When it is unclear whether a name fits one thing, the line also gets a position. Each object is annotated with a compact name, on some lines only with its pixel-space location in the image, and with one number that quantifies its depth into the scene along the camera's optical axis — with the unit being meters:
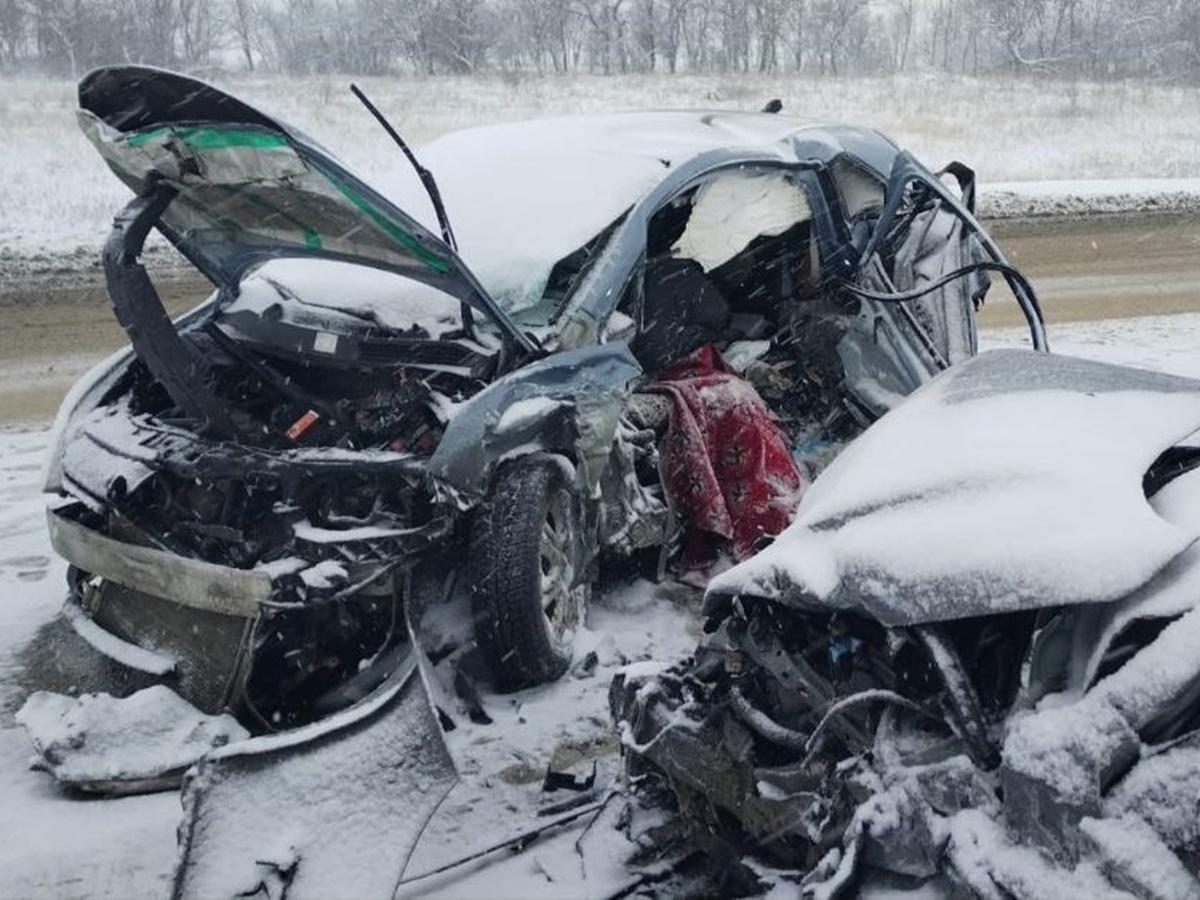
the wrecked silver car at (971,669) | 1.84
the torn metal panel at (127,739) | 3.24
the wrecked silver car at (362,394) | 3.37
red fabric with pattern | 4.66
